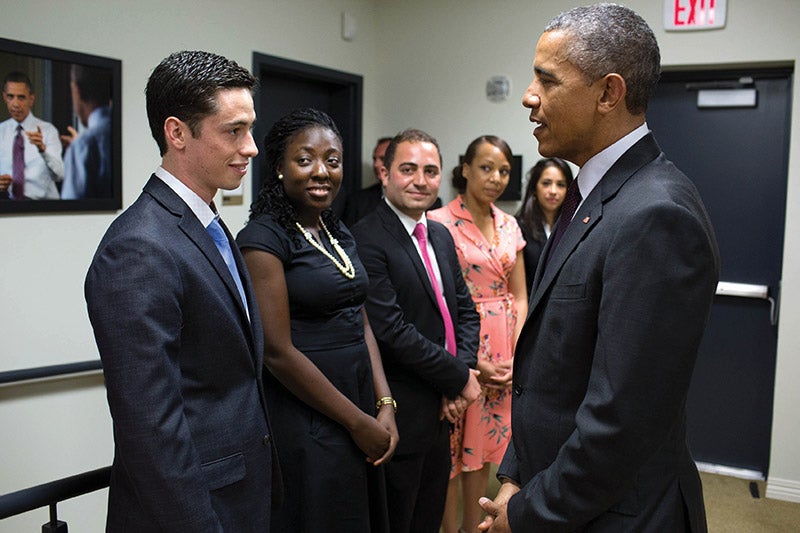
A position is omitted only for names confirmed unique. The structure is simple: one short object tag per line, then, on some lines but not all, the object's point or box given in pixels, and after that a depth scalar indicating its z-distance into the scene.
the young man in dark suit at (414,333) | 2.36
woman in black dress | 1.90
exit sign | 3.58
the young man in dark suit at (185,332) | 1.24
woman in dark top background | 3.48
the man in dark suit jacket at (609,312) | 1.11
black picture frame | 2.53
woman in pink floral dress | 2.96
